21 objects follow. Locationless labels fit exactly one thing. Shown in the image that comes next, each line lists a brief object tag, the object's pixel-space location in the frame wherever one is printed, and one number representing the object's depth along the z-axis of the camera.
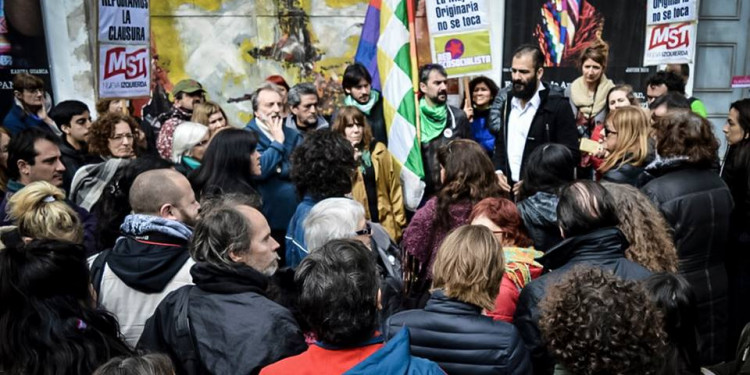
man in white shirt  6.46
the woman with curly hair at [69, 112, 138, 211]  5.96
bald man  3.38
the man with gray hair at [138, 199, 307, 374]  2.86
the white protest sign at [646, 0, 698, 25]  7.81
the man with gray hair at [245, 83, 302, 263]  5.73
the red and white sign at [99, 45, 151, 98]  6.42
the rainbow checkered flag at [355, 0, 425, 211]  7.00
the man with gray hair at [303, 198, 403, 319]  3.60
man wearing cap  7.96
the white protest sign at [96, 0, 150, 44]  6.34
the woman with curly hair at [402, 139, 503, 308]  4.58
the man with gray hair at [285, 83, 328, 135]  7.13
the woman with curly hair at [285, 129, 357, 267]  4.46
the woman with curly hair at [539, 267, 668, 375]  2.44
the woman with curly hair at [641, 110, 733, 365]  4.45
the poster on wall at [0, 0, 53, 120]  8.64
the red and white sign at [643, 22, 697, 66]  7.86
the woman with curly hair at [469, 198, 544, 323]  3.48
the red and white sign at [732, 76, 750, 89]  8.44
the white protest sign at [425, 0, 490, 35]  7.21
